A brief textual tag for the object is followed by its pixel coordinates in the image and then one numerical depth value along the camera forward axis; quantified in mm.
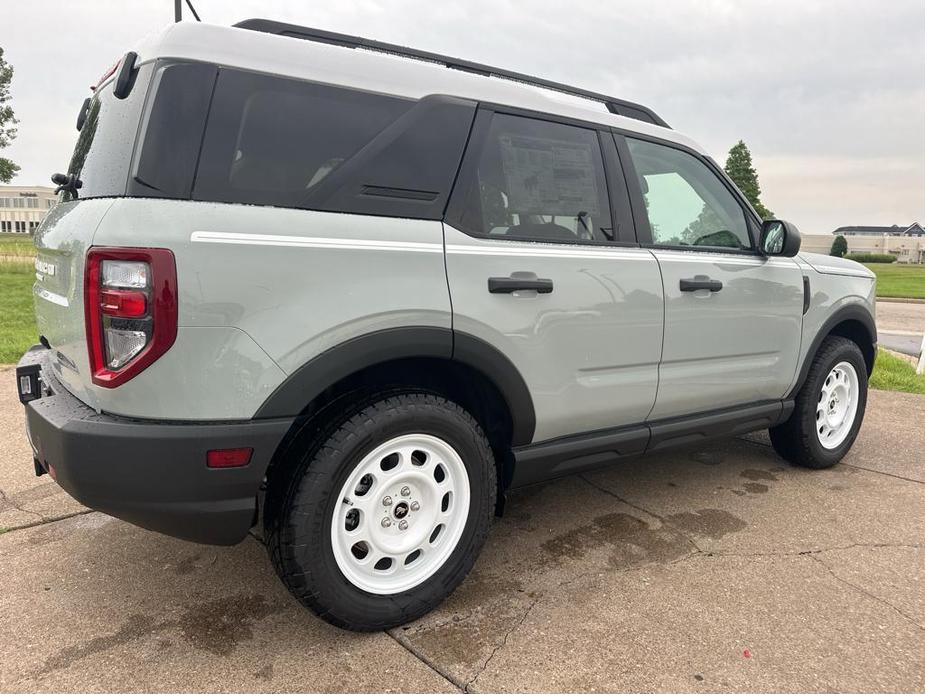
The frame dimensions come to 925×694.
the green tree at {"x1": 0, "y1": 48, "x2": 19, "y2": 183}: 31612
